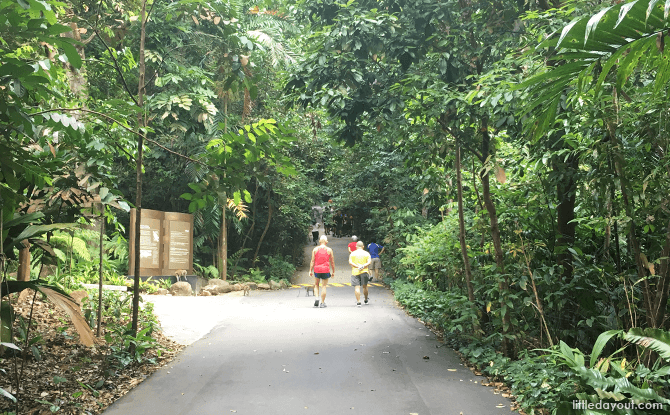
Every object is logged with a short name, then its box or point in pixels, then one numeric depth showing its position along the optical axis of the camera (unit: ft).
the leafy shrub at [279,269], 80.48
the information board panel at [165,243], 53.72
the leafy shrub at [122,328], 21.11
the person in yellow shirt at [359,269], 46.78
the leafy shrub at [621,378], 12.30
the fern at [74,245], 33.84
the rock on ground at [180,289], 53.01
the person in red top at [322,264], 45.73
